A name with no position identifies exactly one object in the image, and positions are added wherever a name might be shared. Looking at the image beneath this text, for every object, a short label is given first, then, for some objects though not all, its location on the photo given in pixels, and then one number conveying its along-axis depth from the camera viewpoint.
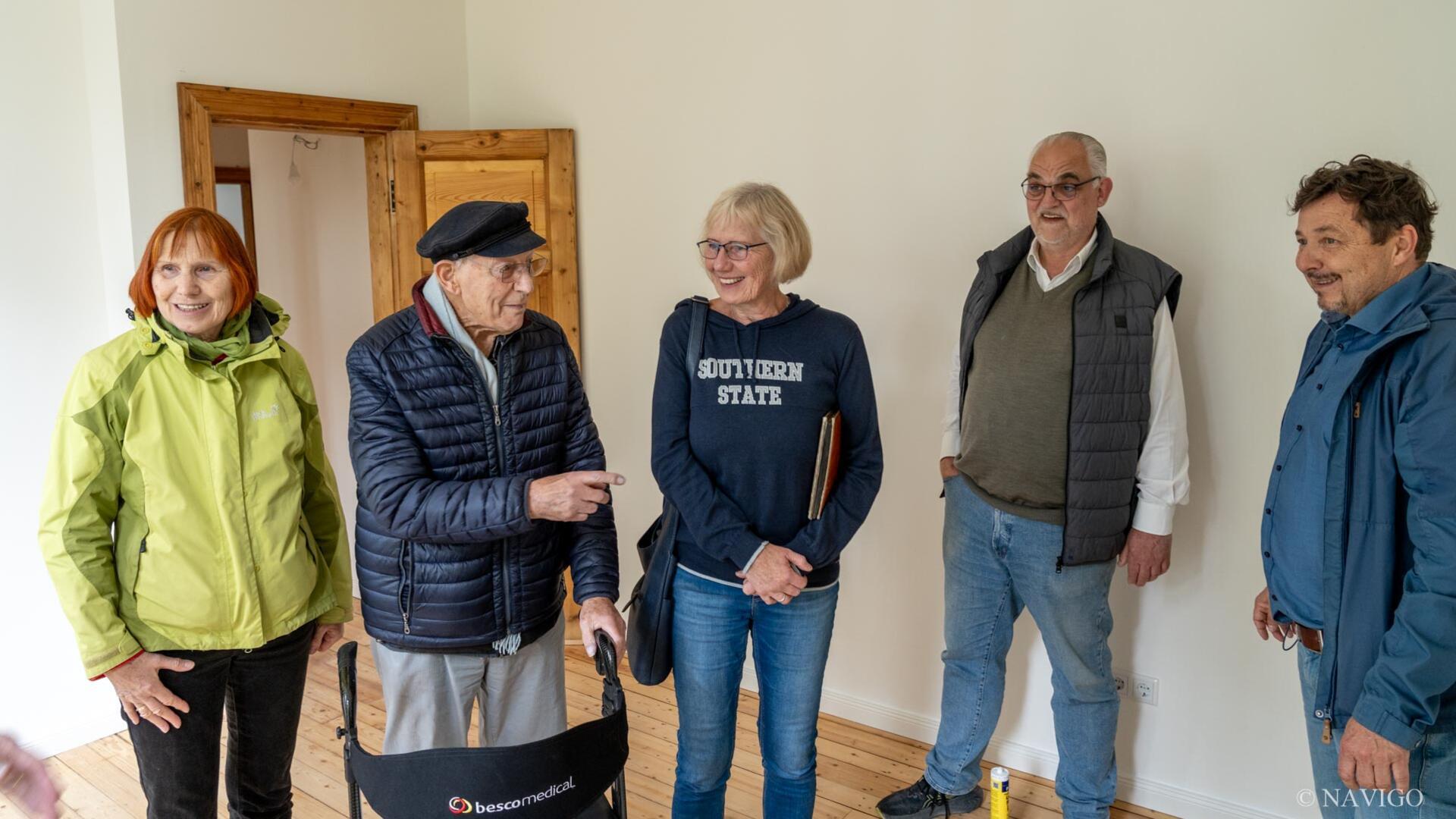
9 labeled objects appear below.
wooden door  4.08
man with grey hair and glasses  2.52
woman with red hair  1.90
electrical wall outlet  2.95
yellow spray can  2.48
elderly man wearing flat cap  1.84
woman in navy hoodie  2.16
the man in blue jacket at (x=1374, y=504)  1.66
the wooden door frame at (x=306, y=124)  3.47
